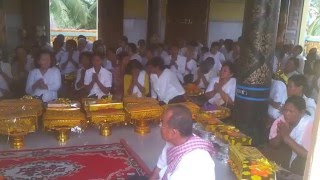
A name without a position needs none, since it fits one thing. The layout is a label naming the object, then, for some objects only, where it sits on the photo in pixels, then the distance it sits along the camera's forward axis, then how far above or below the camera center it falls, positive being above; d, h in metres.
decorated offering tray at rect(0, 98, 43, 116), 5.00 -1.11
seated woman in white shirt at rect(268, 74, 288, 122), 5.43 -0.98
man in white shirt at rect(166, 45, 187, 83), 8.34 -0.74
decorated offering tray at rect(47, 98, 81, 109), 5.14 -1.11
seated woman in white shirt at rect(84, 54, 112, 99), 6.30 -0.93
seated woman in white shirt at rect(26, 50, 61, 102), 5.80 -0.89
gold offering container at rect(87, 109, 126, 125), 5.12 -1.24
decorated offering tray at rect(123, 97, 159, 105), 5.59 -1.11
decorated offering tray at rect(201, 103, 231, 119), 5.57 -1.21
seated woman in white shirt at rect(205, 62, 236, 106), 5.85 -0.93
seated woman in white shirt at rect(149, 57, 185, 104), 6.25 -0.96
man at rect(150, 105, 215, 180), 2.38 -0.80
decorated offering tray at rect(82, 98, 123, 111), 5.25 -1.12
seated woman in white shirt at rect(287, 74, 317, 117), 4.49 -0.67
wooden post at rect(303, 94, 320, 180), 1.39 -0.46
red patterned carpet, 4.10 -1.61
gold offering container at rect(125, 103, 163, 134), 5.29 -1.24
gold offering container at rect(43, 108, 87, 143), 4.86 -1.25
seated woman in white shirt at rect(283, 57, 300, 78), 6.31 -0.61
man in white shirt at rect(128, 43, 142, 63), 8.10 -0.60
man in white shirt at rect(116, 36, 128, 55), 8.63 -0.50
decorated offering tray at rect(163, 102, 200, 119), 5.48 -1.17
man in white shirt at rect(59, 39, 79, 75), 8.02 -0.80
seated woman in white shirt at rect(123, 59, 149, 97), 6.36 -0.94
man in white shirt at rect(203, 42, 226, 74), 8.91 -0.65
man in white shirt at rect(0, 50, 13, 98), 6.15 -0.95
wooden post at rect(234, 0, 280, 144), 5.07 -0.50
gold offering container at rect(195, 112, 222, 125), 5.12 -1.26
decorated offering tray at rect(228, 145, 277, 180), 3.45 -1.28
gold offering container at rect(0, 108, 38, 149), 4.65 -1.27
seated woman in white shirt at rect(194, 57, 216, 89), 7.27 -0.90
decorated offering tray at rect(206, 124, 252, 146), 4.48 -1.28
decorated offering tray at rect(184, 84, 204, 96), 6.96 -1.17
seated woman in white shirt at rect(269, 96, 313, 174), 3.63 -0.96
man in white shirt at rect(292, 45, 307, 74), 8.60 -0.52
